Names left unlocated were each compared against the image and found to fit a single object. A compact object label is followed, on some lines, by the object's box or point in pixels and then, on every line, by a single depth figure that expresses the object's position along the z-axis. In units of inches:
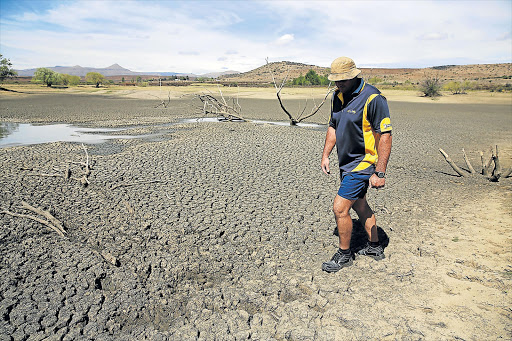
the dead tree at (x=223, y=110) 633.6
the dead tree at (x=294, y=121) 607.1
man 121.2
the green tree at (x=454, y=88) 1691.7
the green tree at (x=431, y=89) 1504.7
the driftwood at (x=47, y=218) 167.1
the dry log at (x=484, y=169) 284.2
